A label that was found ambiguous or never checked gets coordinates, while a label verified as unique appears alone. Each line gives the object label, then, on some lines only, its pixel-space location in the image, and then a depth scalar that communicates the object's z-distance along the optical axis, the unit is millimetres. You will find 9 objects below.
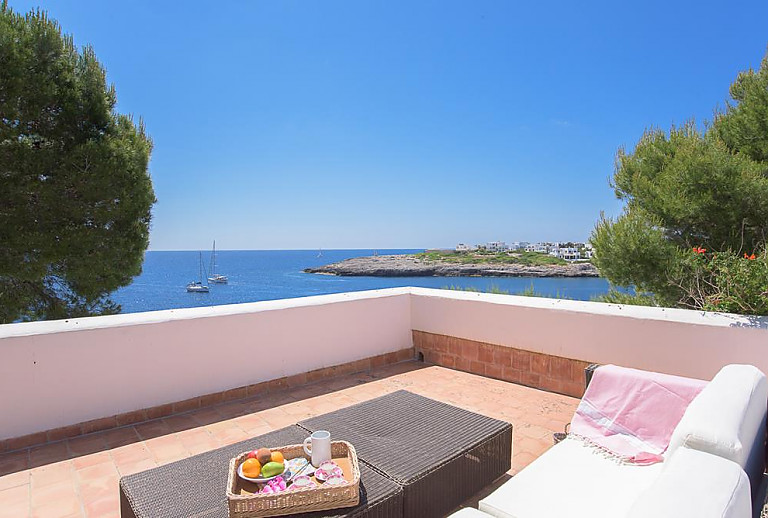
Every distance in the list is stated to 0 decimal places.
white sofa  1075
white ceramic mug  1891
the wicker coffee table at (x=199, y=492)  1685
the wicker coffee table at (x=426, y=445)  2037
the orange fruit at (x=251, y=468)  1750
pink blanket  2195
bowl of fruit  1746
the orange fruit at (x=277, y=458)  1846
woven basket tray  1577
